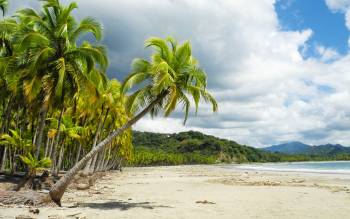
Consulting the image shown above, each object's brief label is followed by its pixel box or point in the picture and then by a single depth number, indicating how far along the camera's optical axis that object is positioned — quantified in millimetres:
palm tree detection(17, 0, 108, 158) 18394
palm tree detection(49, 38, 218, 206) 15680
